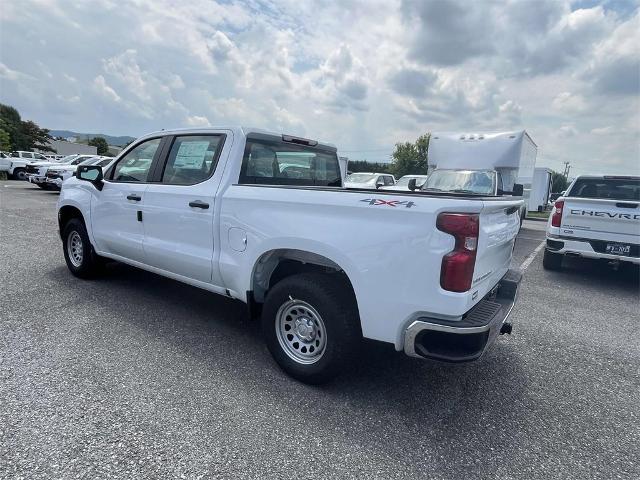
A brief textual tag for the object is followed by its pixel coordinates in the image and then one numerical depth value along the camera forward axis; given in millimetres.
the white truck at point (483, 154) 12273
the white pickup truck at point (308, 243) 2400
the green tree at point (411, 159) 54059
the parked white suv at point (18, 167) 25244
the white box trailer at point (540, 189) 20969
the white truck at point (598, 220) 6145
